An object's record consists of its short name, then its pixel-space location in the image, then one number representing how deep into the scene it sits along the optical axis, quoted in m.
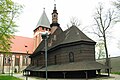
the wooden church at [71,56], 20.91
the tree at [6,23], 18.94
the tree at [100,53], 53.03
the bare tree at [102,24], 31.88
